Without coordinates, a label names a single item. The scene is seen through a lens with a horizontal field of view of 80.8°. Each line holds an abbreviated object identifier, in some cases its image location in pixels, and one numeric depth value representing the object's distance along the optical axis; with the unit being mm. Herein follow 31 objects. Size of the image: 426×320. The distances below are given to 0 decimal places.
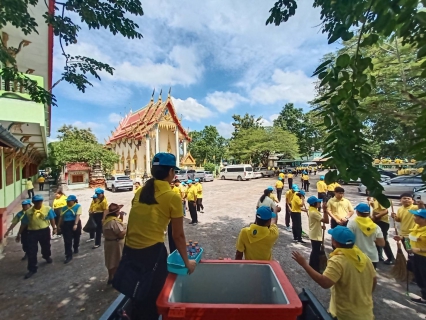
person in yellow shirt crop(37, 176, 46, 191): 20469
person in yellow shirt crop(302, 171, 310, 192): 15564
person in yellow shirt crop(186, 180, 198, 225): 8562
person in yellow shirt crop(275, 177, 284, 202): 11449
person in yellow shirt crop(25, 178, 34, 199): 15306
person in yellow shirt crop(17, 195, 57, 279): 4938
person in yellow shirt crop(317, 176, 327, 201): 8797
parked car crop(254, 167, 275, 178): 31828
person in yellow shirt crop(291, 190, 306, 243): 6328
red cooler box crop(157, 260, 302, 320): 1826
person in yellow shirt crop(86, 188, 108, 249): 6418
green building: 6617
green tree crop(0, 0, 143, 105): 3129
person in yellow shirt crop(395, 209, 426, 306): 3479
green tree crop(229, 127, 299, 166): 31516
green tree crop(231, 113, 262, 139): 42344
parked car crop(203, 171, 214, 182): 28312
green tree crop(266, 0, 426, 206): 1092
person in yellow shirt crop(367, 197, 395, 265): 4965
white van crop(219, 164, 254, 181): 27875
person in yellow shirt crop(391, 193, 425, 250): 4395
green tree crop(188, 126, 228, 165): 41719
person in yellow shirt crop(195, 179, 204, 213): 9211
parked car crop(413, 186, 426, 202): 10096
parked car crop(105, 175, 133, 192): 19844
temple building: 29625
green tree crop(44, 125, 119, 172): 21844
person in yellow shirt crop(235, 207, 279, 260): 2969
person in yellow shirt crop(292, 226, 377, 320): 2199
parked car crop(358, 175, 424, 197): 13141
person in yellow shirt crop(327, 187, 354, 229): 5000
